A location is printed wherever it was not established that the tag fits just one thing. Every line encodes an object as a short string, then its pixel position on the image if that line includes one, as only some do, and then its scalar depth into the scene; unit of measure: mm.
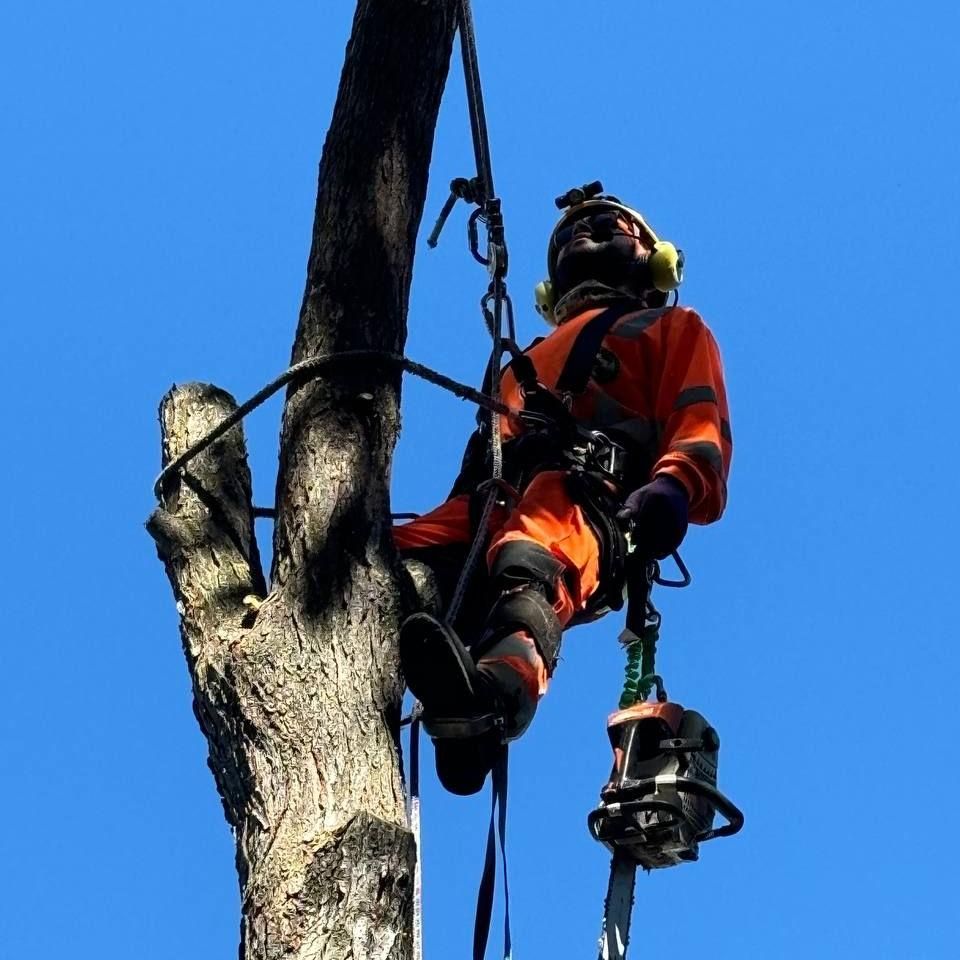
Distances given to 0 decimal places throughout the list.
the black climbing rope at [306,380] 6629
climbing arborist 6723
